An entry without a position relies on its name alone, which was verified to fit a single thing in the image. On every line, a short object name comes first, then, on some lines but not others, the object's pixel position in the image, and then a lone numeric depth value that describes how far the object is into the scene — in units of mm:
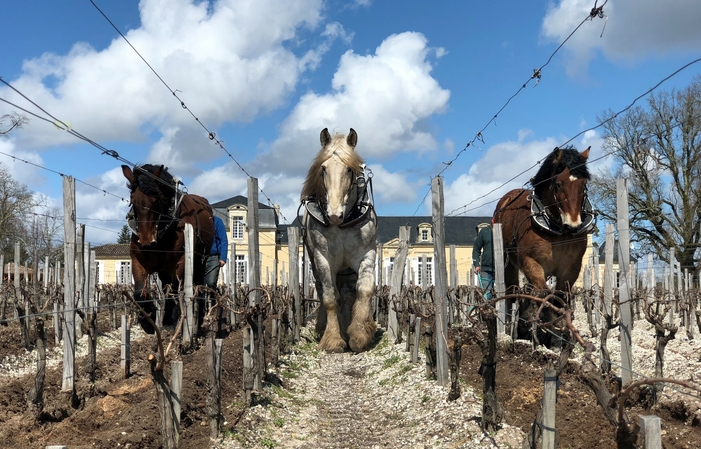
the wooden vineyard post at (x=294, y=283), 12455
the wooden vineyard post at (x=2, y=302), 15227
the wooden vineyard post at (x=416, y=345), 8578
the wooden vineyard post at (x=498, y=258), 9602
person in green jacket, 10789
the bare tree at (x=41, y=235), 33928
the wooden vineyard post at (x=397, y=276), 11867
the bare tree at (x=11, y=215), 34125
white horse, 9422
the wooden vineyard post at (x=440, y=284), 7121
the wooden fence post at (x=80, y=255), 7324
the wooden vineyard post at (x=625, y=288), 6062
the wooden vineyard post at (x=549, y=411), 4051
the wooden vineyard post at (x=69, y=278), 6555
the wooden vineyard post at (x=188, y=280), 9453
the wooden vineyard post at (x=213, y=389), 5270
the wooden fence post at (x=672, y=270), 17016
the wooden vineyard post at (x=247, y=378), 6372
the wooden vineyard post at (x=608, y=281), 6965
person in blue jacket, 10984
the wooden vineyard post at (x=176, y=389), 4551
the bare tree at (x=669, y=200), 27578
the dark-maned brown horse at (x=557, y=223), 8070
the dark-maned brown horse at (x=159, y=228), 8914
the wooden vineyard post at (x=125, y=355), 7766
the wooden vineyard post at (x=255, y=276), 6926
